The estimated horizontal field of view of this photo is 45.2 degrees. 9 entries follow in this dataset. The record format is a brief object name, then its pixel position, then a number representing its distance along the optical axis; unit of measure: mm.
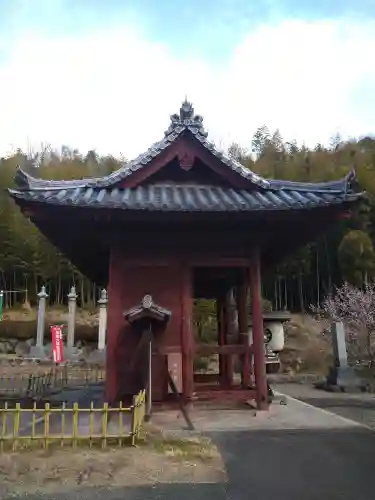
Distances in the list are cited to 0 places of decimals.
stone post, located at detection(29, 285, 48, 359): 33975
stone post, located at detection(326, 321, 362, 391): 20672
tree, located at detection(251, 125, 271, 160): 53675
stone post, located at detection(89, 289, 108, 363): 33750
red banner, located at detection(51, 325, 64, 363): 21859
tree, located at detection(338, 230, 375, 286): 34688
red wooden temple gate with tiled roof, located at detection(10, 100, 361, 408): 7457
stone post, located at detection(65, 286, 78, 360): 33969
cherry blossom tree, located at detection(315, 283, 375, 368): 25328
